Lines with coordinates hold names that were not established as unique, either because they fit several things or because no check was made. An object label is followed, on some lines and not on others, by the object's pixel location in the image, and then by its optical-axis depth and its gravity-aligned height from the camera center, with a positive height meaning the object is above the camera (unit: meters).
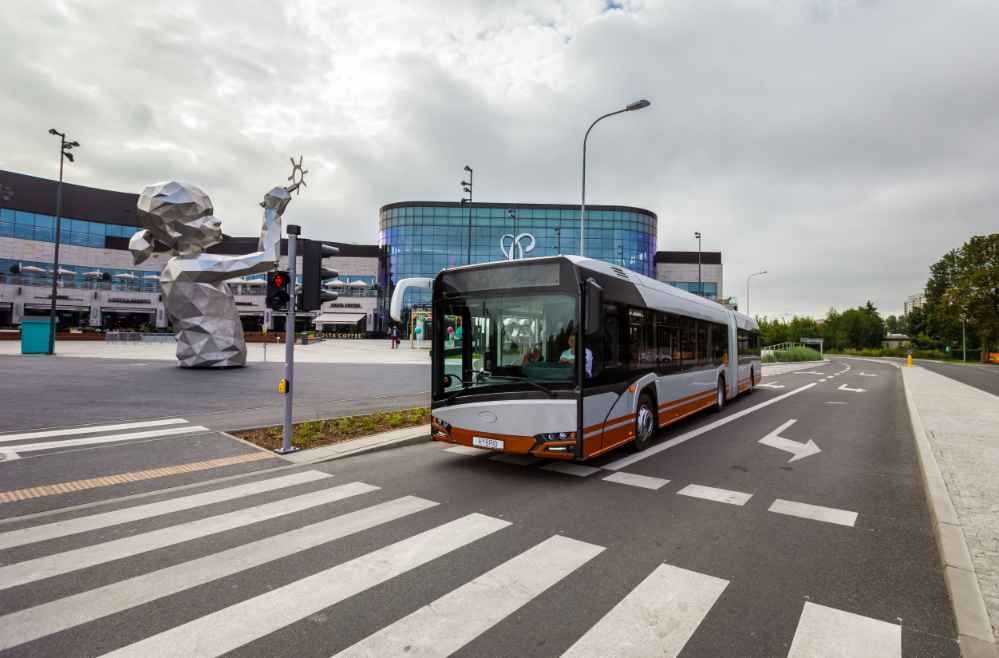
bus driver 6.21 -0.15
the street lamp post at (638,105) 14.61 +7.02
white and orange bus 6.17 -0.19
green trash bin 27.03 -0.14
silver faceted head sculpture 18.86 +2.84
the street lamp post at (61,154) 26.98 +9.95
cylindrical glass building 68.56 +15.26
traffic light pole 7.53 -0.04
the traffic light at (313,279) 7.60 +0.92
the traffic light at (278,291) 7.58 +0.72
